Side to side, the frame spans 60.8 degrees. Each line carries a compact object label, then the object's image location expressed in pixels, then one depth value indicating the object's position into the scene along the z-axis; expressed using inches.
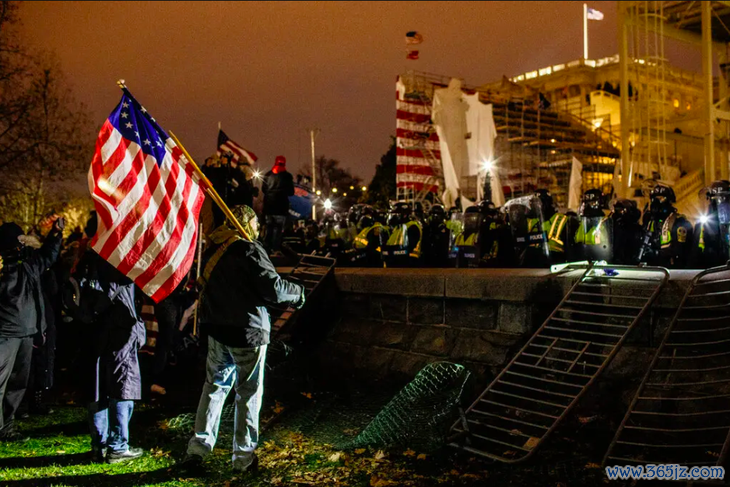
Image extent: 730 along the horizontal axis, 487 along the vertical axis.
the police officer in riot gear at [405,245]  468.4
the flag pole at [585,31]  1907.0
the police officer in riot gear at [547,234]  384.2
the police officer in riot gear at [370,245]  500.7
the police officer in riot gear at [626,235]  374.0
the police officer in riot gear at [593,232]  366.9
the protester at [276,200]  508.4
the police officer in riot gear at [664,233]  348.2
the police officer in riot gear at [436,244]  494.3
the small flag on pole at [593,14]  1891.1
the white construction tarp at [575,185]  863.6
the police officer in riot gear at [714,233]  328.5
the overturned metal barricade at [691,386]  206.7
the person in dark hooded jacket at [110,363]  233.3
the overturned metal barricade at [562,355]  224.5
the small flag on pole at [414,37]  1354.6
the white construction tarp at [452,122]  970.1
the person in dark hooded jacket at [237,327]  214.4
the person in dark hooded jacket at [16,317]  259.9
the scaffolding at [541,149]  1290.6
